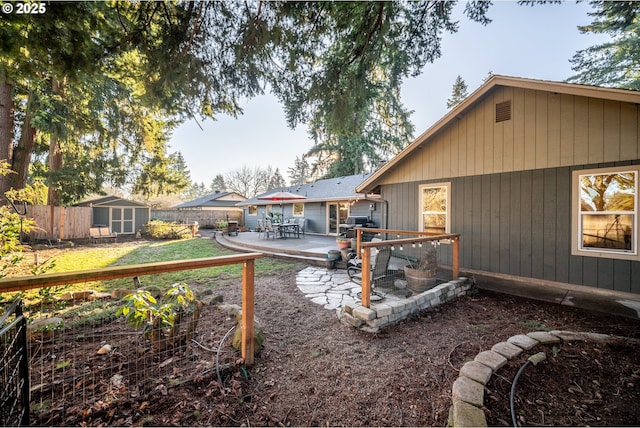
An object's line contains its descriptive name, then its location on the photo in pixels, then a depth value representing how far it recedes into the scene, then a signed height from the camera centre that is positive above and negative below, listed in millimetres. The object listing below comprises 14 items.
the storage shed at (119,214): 14195 -3
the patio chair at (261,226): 12379 -599
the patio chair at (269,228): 11425 -643
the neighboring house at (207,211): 19125 +227
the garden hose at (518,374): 1793 -1462
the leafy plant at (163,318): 2172 -1181
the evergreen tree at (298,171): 39956 +7204
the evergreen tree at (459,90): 25959 +13430
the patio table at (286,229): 11220 -754
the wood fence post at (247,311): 2457 -999
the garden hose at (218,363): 2198 -1463
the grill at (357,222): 10096 -324
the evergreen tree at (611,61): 10562 +7352
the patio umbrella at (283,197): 9754 +703
